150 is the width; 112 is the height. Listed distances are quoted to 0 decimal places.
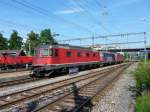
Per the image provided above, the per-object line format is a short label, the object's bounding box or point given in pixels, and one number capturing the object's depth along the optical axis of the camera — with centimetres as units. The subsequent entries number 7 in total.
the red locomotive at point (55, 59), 1071
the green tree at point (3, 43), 4194
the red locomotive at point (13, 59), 1645
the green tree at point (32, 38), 3802
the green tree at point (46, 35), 3951
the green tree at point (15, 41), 4380
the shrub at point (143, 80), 668
